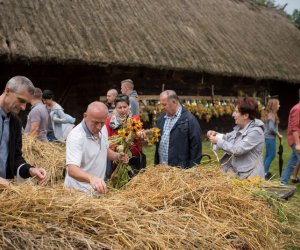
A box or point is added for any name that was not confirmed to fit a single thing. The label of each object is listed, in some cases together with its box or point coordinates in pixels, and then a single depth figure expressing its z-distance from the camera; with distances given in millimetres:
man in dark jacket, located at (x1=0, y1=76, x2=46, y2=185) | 2793
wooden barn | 8938
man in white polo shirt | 3091
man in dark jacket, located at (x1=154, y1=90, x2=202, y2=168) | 4504
